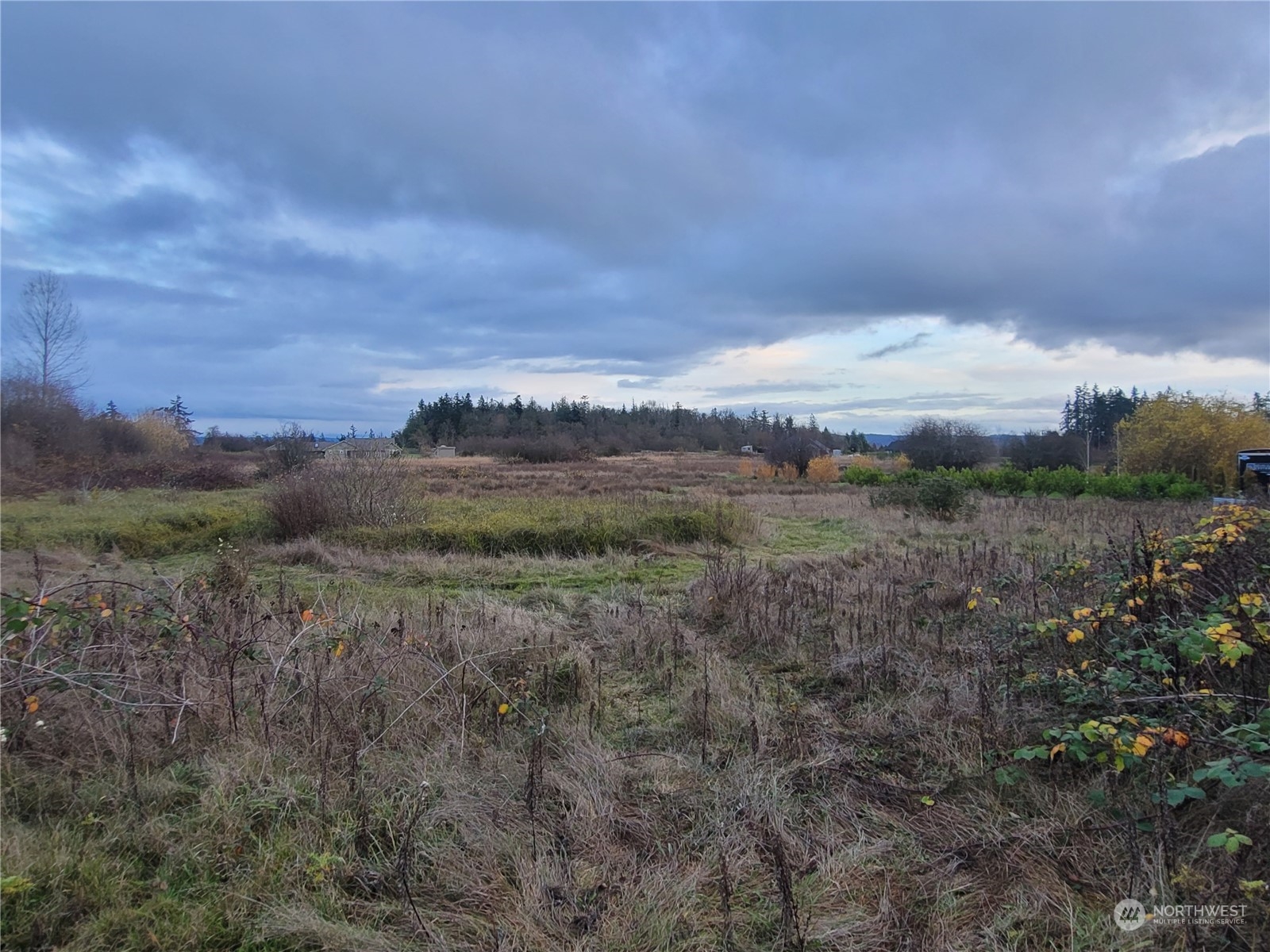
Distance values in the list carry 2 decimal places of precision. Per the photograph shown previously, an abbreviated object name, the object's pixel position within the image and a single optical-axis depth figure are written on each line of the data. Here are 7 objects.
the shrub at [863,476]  28.98
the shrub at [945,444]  36.56
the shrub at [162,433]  30.19
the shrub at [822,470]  33.34
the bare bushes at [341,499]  12.23
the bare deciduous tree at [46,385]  22.68
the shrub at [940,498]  15.54
